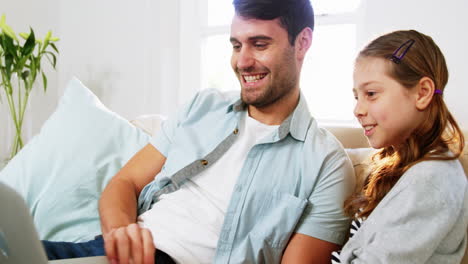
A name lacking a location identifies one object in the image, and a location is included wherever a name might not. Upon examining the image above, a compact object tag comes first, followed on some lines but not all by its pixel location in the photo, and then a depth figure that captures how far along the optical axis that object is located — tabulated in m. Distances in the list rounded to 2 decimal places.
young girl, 0.91
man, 1.21
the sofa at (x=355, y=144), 1.29
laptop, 0.46
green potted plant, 2.53
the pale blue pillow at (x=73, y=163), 1.51
